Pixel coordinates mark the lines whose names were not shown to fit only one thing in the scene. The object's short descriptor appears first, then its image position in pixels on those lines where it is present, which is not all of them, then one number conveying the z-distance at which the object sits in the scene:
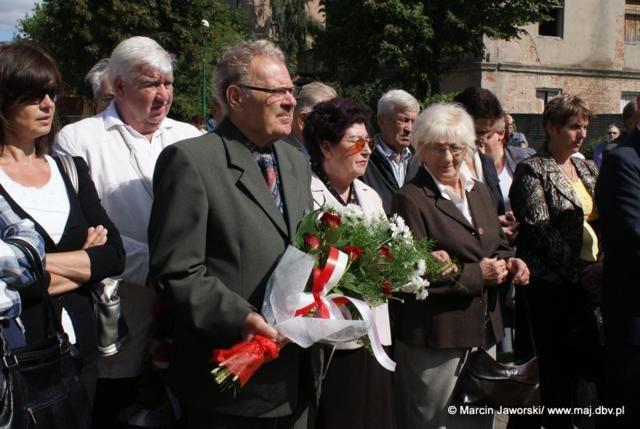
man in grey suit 2.79
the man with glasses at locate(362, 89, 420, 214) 5.39
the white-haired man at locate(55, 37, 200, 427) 3.63
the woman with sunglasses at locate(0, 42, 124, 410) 2.88
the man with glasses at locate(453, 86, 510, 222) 5.34
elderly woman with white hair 4.03
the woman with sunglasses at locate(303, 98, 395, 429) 3.63
